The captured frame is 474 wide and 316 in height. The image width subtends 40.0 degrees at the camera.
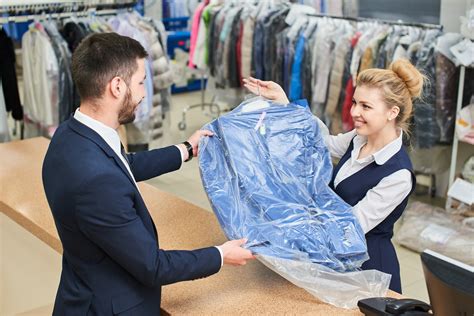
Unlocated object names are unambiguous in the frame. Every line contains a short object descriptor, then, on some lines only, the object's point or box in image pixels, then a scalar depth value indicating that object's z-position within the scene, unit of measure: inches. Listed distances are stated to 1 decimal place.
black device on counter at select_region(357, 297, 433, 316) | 70.2
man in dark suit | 67.1
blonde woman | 93.1
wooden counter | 77.7
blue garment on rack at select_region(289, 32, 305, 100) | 211.8
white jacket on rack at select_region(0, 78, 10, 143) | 205.0
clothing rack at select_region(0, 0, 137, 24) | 197.5
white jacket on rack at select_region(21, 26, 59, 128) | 196.9
